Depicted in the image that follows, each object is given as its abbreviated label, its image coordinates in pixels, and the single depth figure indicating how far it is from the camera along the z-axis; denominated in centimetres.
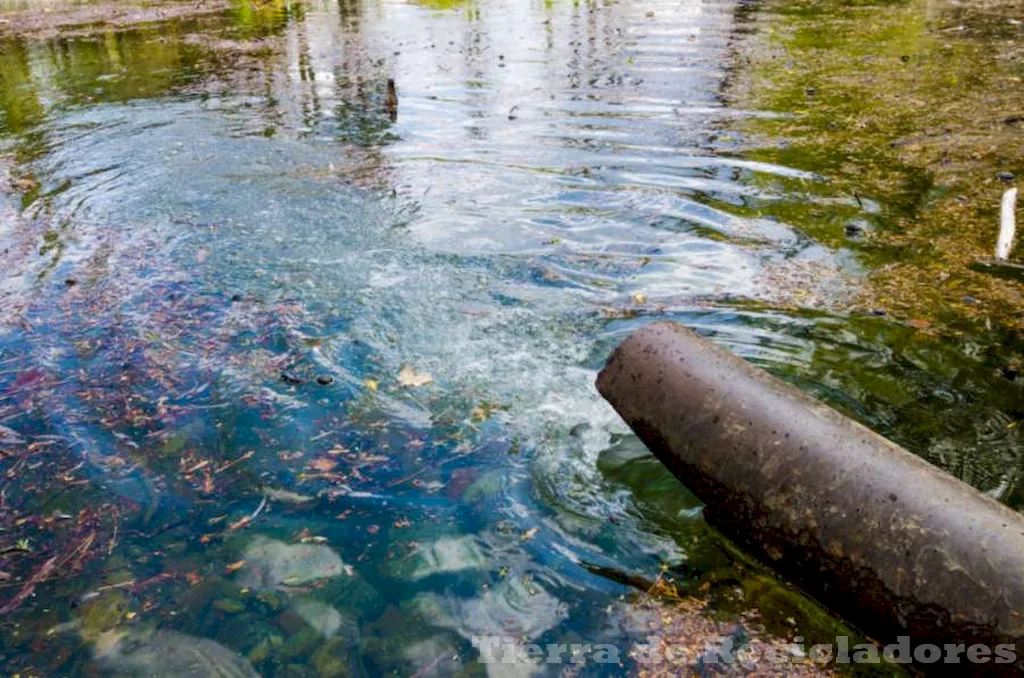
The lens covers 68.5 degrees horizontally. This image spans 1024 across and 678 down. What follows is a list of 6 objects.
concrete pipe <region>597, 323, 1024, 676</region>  225
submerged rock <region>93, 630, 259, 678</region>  277
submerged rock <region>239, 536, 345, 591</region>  315
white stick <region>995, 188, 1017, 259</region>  561
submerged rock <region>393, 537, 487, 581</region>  320
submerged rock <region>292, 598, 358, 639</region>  293
